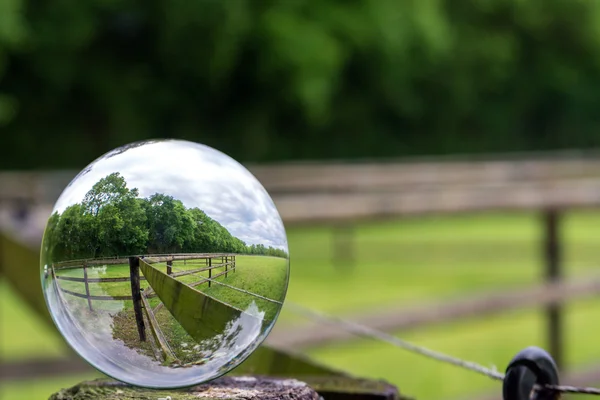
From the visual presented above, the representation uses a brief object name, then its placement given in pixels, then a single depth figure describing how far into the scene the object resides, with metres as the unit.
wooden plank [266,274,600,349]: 2.56
